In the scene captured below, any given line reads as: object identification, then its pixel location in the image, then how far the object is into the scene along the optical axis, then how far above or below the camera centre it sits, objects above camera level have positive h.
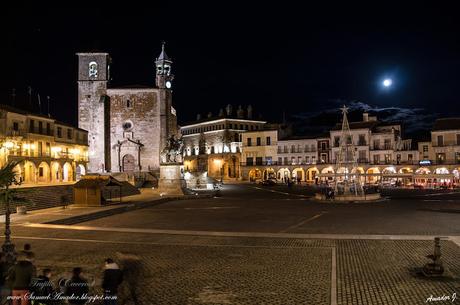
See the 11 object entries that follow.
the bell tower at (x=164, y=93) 65.44 +10.95
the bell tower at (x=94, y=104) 63.66 +9.35
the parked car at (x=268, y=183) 67.19 -2.42
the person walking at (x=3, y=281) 8.73 -2.30
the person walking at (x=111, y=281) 8.39 -2.09
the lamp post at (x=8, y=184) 11.84 -0.37
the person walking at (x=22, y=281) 8.30 -2.06
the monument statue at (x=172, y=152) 48.22 +1.72
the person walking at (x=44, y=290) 8.48 -2.29
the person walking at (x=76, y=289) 8.35 -2.20
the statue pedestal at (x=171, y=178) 46.66 -1.01
